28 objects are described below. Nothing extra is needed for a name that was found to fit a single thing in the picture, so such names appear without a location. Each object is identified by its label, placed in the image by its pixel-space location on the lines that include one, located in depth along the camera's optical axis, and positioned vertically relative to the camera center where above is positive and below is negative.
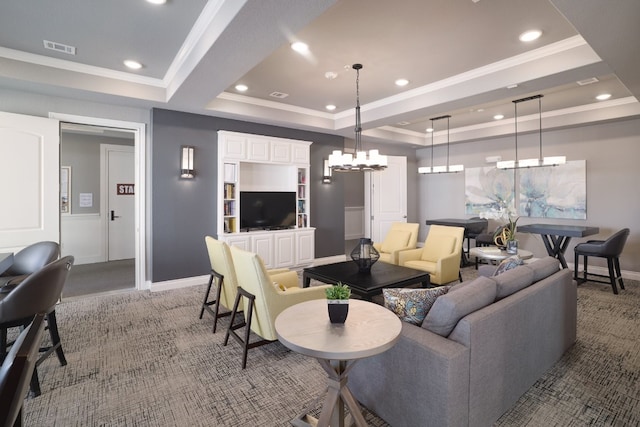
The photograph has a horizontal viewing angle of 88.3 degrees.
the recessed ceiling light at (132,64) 3.82 +1.73
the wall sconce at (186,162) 4.96 +0.73
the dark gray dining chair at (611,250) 4.69 -0.55
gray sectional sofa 1.73 -0.86
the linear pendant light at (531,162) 5.00 +0.78
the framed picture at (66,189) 6.45 +0.40
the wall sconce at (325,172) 6.65 +0.78
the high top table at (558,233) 5.01 -0.32
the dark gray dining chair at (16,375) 0.85 -0.45
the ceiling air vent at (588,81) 4.24 +1.72
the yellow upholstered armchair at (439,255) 4.36 -0.65
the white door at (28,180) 3.82 +0.35
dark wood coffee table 3.39 -0.75
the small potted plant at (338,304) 1.80 -0.51
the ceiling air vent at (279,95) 4.97 +1.77
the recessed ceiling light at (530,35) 3.13 +1.71
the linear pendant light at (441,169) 6.46 +0.85
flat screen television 5.61 +0.01
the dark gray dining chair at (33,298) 2.00 -0.56
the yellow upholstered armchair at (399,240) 5.48 -0.49
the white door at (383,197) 7.52 +0.32
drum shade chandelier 4.02 +0.62
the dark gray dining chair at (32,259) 2.79 -0.43
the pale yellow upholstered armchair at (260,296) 2.62 -0.71
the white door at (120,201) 6.92 +0.18
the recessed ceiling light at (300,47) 3.37 +1.71
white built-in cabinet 5.31 +0.47
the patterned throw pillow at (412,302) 2.08 -0.59
